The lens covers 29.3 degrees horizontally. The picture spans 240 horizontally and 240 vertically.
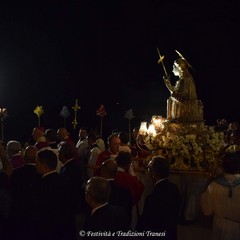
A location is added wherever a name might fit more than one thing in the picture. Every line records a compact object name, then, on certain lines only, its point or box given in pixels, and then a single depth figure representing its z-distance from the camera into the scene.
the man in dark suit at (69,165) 7.00
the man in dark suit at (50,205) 4.93
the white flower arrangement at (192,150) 9.15
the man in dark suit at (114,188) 5.57
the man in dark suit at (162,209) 5.24
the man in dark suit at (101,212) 4.18
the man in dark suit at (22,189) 5.06
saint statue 10.16
